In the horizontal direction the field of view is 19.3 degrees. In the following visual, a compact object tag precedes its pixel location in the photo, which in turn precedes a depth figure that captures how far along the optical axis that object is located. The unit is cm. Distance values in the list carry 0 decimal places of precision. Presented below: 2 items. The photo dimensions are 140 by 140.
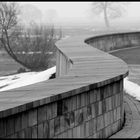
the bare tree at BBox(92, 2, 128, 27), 8881
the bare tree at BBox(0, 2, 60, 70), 3503
